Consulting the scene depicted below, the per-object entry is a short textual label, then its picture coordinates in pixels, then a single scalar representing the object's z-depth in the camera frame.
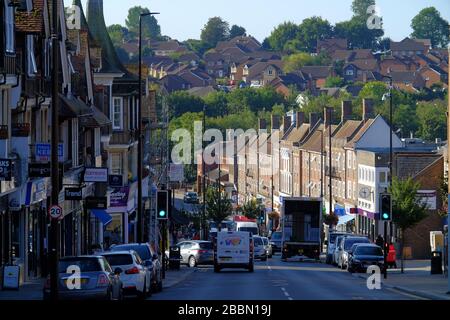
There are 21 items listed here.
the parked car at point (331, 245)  72.19
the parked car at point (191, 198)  131.98
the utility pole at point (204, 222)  101.64
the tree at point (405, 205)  68.75
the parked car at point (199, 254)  71.25
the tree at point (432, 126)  179.39
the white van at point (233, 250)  59.56
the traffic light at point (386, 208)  51.49
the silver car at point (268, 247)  81.31
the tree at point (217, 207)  114.50
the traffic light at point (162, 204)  52.22
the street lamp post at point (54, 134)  34.50
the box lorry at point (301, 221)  72.06
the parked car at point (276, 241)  92.79
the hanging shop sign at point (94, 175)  49.22
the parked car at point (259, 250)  78.38
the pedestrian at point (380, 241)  70.62
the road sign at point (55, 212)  34.88
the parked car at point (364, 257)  59.91
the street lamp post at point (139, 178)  54.51
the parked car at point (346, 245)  65.75
